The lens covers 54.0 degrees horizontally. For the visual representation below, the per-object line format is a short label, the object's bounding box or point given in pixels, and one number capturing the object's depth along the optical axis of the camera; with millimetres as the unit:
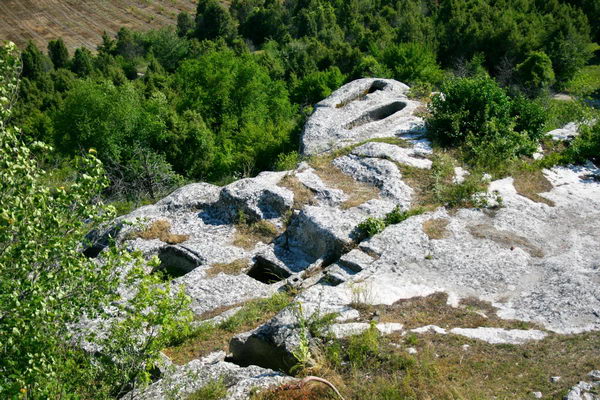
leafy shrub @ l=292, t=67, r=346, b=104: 47594
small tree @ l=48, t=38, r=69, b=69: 74562
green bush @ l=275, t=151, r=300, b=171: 22712
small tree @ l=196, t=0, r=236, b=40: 83812
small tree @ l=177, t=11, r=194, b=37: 89812
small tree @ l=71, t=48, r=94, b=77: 69619
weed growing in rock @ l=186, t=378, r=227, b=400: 10297
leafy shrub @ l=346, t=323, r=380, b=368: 10797
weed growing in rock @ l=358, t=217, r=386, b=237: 16422
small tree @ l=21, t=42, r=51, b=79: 66250
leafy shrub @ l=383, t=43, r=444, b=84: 39531
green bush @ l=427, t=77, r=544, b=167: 20688
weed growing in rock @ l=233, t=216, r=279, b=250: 18109
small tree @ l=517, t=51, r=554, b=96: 41844
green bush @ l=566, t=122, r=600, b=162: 20547
